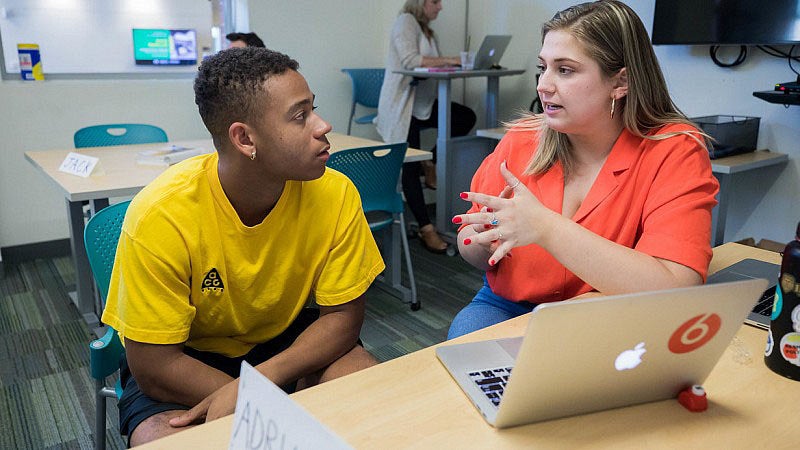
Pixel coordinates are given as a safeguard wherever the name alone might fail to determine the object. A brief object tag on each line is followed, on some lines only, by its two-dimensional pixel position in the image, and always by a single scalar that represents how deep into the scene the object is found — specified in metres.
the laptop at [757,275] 1.11
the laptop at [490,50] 3.94
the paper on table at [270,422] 0.54
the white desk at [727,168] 2.73
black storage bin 2.92
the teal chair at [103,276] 1.37
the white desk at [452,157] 3.91
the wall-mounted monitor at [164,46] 4.06
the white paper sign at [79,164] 2.50
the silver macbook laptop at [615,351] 0.68
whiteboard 3.67
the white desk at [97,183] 2.30
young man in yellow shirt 1.14
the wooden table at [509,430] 0.76
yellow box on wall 3.59
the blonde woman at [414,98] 4.01
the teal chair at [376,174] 2.62
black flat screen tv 2.77
